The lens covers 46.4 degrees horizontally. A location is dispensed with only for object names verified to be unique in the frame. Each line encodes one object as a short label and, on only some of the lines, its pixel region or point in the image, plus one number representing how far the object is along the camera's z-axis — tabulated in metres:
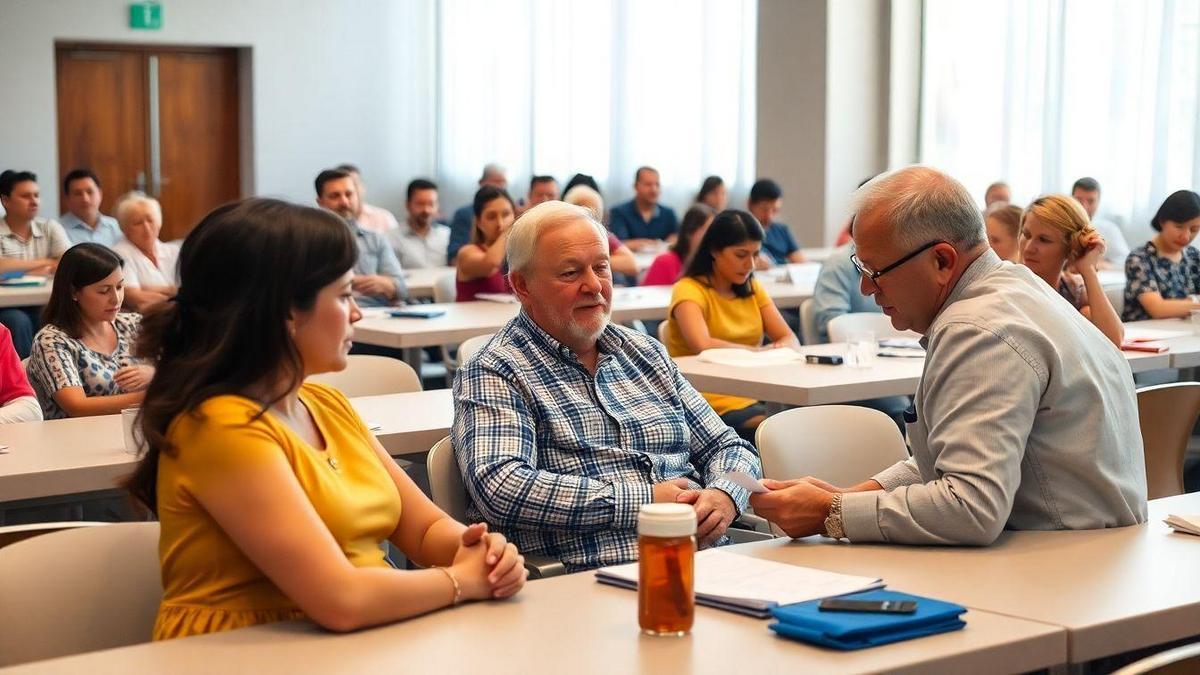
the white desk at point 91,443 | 2.97
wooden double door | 11.85
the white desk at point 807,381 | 4.07
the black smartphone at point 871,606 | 1.83
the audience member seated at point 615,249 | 7.02
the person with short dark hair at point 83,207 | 8.92
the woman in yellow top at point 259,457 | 1.84
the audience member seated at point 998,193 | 9.65
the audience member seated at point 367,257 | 6.86
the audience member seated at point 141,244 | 6.88
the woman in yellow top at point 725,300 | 4.96
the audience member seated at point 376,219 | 9.80
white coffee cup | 3.10
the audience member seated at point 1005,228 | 5.37
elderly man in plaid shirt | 2.70
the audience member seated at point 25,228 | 8.01
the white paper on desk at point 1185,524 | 2.34
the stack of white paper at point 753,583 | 1.93
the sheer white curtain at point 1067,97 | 9.08
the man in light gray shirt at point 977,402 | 2.21
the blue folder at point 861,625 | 1.76
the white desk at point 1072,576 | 1.89
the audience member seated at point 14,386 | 3.82
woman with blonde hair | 4.59
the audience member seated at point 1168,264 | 6.30
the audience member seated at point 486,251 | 6.46
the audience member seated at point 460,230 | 8.39
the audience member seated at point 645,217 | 11.09
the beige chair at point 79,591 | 2.00
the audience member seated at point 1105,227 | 9.08
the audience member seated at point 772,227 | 8.87
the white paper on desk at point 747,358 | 4.52
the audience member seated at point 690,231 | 6.69
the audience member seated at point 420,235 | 9.09
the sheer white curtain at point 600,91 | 11.89
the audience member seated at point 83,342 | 4.07
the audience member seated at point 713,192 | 10.81
